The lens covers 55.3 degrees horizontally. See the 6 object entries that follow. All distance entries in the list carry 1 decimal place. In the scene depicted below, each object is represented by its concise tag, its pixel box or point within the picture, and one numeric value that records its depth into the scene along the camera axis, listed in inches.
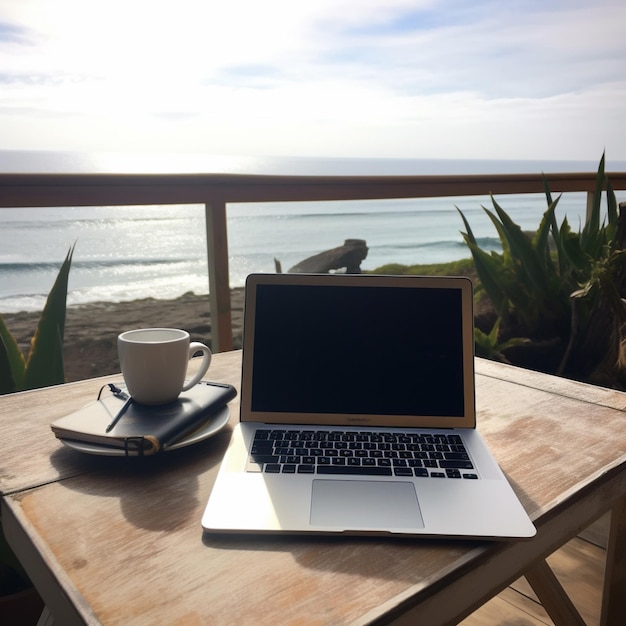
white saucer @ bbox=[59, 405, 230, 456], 28.4
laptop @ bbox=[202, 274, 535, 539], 27.9
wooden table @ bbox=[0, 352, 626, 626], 19.0
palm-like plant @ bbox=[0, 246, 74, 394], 51.9
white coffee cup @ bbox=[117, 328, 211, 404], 31.6
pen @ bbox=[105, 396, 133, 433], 29.7
